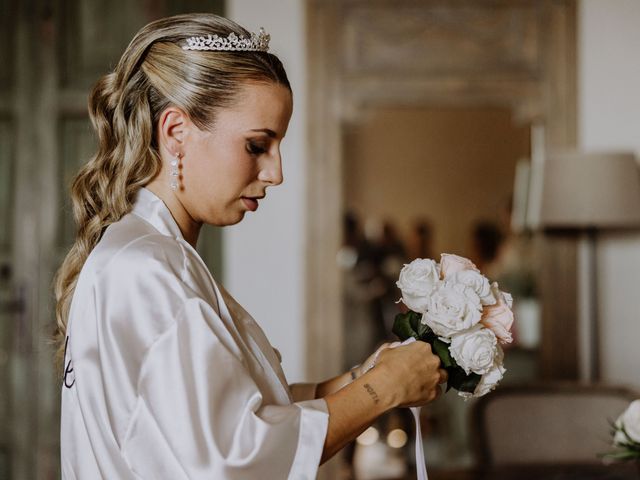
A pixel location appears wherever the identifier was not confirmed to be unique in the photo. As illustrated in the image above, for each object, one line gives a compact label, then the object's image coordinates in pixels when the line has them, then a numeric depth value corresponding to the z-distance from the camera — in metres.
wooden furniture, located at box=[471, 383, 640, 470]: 2.87
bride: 1.14
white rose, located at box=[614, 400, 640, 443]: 1.85
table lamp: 3.67
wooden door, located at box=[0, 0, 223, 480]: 4.26
